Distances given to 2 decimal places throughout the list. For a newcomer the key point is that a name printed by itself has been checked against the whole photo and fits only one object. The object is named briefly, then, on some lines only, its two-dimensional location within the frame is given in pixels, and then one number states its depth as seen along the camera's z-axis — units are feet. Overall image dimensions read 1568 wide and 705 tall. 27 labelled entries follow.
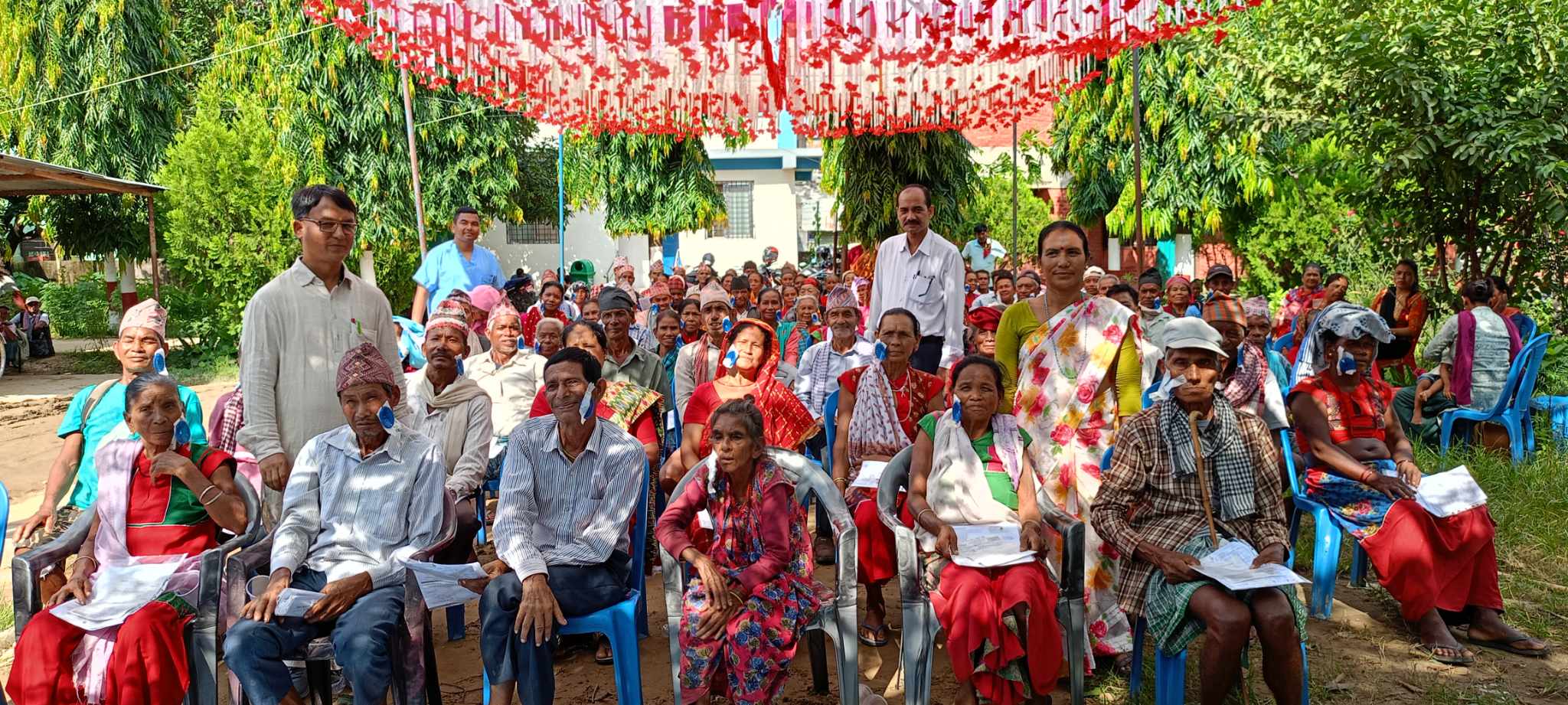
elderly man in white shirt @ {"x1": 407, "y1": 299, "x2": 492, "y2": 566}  13.70
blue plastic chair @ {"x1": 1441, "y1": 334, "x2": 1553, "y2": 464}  20.11
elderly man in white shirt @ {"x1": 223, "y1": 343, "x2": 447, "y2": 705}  10.53
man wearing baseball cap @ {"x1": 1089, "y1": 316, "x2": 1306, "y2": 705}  11.17
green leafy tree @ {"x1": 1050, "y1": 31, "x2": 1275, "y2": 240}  56.80
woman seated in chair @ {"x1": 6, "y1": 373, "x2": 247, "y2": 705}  10.36
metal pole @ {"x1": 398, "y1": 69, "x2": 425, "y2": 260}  27.78
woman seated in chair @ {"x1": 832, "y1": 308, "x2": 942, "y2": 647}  14.69
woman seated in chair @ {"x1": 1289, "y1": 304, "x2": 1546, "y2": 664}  12.89
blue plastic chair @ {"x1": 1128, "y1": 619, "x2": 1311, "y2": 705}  10.77
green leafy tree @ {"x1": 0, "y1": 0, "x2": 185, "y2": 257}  62.08
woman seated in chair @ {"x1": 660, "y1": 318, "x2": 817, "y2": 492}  16.10
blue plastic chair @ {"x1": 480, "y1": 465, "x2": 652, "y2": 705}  10.75
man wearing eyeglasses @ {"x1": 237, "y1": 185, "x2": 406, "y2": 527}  11.72
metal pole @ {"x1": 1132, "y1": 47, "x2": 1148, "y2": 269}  23.27
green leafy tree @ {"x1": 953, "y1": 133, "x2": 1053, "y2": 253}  79.61
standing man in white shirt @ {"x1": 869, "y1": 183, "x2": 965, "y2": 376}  17.71
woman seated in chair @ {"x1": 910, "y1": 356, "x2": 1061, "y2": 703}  10.66
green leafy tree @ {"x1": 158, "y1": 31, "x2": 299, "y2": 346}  49.80
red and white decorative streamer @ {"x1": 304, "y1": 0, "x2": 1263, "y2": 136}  21.47
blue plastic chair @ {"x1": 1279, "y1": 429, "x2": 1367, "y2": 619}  13.79
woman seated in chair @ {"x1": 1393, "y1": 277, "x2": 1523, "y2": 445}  20.81
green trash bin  65.36
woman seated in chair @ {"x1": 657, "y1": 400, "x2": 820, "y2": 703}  10.63
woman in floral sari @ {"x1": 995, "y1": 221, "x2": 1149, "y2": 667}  12.64
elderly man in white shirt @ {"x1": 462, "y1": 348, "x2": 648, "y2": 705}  10.58
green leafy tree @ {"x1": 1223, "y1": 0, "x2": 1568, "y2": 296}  22.58
